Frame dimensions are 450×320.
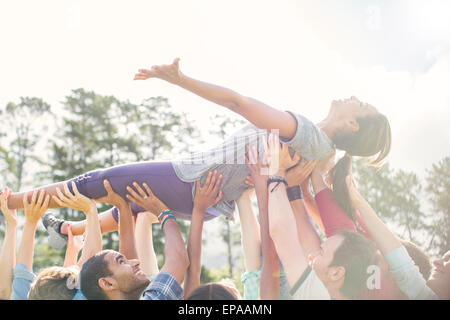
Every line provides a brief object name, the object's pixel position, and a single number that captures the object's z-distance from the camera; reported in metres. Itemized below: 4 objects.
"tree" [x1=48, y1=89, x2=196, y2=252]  11.76
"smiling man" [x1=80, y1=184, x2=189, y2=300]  2.11
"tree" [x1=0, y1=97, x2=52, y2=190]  10.25
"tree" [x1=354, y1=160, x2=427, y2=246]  6.11
